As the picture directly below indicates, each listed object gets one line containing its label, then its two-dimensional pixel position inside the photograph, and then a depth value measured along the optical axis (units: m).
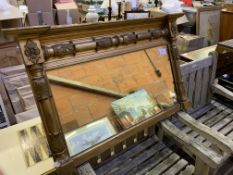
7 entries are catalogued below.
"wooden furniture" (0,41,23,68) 1.91
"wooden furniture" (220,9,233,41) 3.19
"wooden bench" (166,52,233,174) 1.35
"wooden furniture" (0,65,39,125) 1.90
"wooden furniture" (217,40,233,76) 2.23
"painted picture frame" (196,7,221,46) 3.03
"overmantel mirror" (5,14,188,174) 0.92
